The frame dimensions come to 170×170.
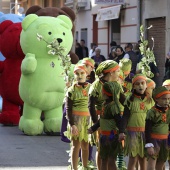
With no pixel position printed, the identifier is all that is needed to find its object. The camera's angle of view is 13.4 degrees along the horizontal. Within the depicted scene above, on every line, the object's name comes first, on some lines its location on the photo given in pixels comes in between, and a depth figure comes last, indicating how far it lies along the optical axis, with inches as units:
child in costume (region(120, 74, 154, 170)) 353.7
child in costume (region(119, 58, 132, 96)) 426.8
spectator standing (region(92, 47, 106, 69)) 933.2
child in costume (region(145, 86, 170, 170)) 342.3
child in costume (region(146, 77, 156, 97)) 366.0
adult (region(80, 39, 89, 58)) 1100.1
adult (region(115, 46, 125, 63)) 754.8
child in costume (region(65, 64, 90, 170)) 398.9
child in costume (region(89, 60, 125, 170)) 347.3
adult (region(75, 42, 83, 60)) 1100.5
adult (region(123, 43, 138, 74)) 791.6
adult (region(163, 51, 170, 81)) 817.1
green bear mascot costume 577.0
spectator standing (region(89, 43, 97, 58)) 1043.6
